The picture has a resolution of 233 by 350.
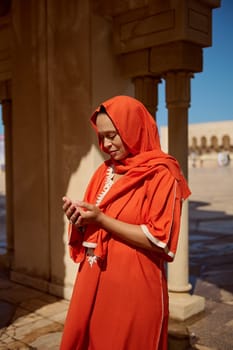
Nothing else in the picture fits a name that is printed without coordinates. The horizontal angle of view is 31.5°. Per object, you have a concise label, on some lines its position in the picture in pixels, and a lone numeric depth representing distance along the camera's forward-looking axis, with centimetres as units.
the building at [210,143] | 4200
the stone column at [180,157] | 339
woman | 151
